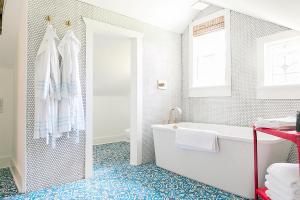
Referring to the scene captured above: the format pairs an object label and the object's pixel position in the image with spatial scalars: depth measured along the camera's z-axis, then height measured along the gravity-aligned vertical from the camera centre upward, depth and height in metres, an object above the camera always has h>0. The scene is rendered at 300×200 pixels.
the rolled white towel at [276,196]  1.47 -0.67
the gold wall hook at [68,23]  2.58 +0.91
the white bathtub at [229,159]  2.12 -0.63
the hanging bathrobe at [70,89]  2.40 +0.14
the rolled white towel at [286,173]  1.45 -0.50
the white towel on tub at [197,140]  2.36 -0.42
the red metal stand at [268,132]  1.37 -0.23
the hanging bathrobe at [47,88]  2.26 +0.15
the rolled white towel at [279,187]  1.44 -0.59
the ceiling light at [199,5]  3.29 +1.45
